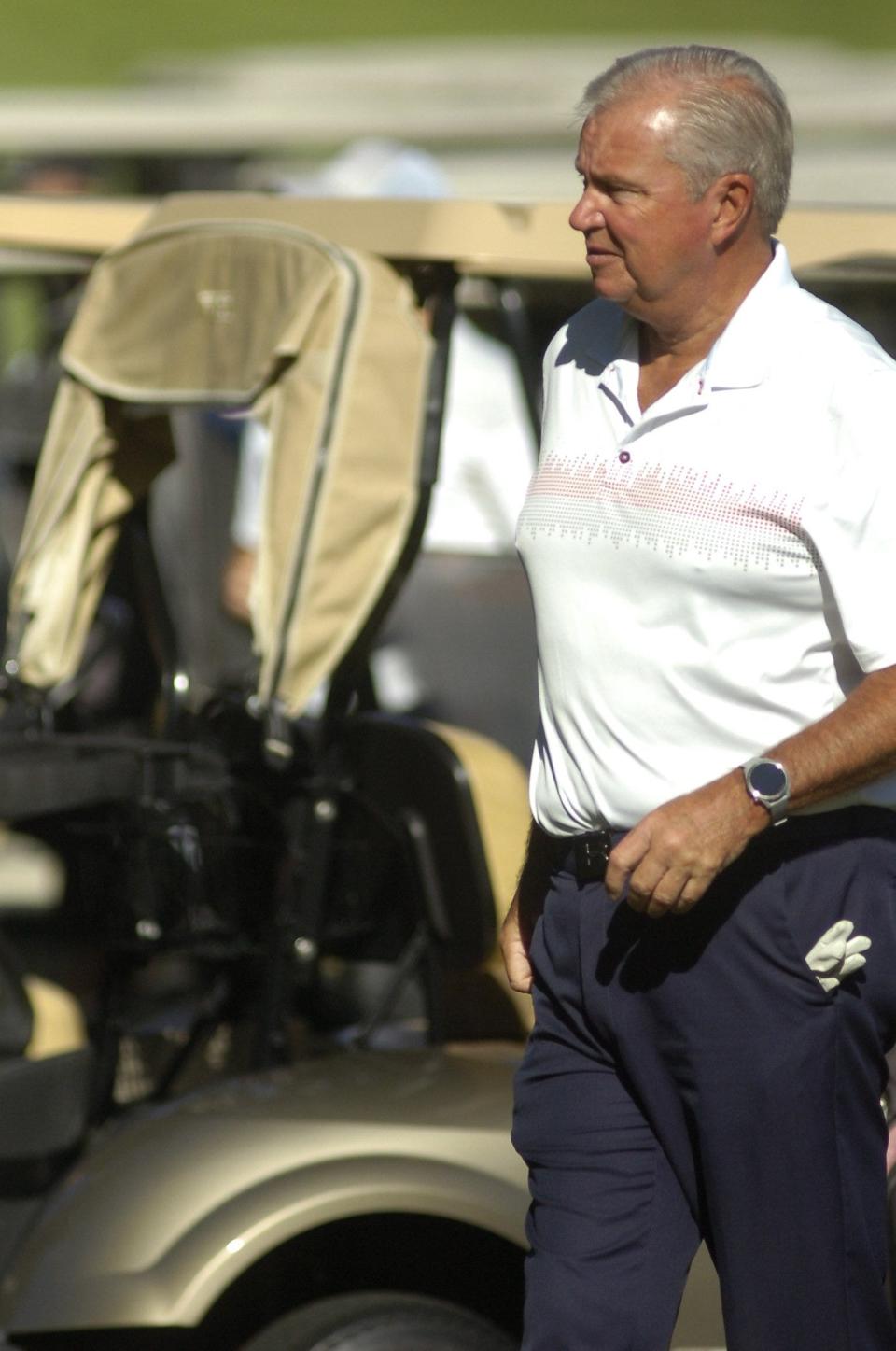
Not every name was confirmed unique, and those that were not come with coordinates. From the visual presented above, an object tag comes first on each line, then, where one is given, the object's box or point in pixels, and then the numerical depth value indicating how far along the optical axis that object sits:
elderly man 14.35
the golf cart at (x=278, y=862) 14.93
